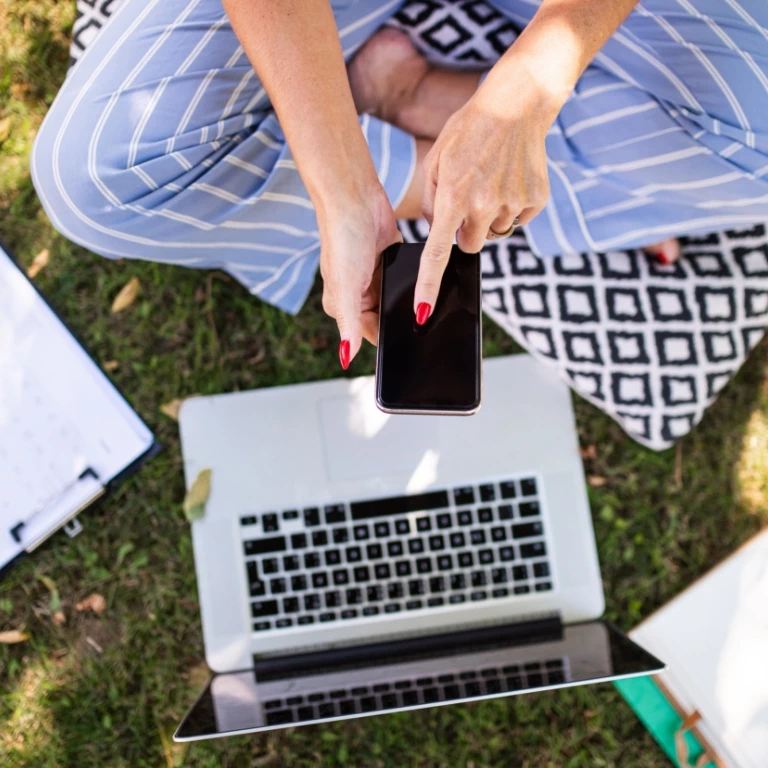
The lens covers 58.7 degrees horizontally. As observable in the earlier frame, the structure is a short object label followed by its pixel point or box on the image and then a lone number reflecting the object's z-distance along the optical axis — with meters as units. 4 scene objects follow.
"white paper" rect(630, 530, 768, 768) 1.28
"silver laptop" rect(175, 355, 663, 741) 1.25
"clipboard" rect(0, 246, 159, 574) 1.33
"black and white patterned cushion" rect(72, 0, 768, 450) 1.41
